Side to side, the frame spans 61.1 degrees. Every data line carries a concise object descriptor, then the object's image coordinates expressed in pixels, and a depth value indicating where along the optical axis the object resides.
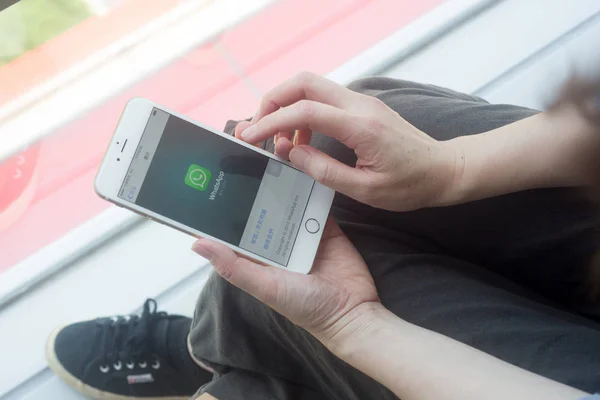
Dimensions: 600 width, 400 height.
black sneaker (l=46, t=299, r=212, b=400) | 0.75
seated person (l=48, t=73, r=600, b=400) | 0.42
